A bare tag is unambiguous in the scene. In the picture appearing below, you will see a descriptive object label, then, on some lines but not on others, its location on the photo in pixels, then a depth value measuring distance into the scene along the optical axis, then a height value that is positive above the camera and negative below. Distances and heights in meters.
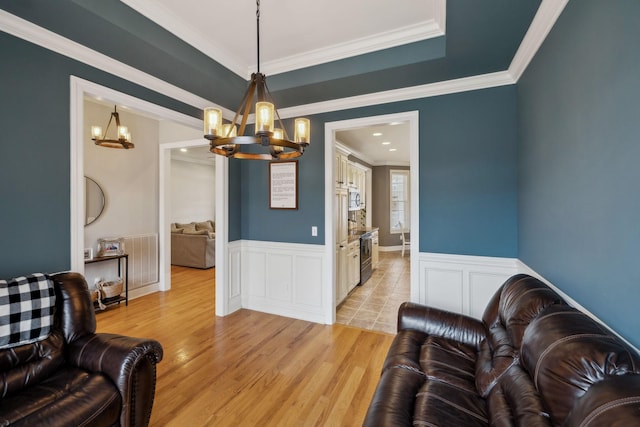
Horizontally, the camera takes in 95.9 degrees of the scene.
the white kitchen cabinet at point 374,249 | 6.06 -0.77
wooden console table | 3.79 -0.81
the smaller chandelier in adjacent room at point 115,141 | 3.51 +0.93
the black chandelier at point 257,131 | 1.69 +0.54
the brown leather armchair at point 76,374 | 1.38 -0.90
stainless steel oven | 5.23 -0.80
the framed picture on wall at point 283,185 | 3.67 +0.38
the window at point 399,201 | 9.16 +0.41
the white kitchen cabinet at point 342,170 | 4.58 +0.74
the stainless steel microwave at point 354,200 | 5.51 +0.28
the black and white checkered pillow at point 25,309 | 1.59 -0.55
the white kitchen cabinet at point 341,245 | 4.02 -0.45
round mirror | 3.93 +0.19
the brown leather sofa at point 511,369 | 0.90 -0.74
